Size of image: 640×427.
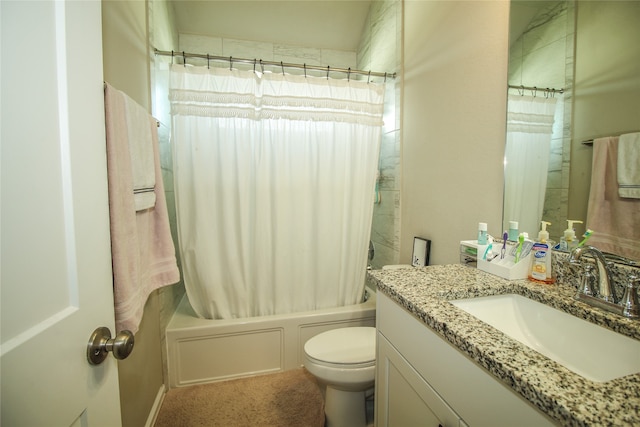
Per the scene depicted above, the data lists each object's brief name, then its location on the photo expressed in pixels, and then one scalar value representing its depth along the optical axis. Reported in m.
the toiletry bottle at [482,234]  1.14
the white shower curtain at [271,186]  1.73
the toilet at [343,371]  1.29
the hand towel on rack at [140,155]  1.02
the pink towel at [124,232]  0.81
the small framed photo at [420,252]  1.60
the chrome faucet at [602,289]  0.68
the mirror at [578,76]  0.77
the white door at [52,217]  0.39
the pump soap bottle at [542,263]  0.95
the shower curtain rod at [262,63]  1.70
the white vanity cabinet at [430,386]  0.54
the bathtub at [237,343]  1.69
